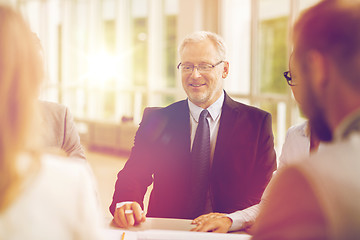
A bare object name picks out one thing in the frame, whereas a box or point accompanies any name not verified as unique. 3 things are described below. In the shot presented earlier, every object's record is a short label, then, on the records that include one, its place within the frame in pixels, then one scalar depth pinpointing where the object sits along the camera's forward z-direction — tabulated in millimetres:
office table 1526
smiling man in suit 2258
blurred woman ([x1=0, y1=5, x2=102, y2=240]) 821
